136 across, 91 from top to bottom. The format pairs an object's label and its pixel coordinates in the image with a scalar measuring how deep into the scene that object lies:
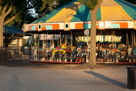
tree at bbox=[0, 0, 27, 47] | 31.77
